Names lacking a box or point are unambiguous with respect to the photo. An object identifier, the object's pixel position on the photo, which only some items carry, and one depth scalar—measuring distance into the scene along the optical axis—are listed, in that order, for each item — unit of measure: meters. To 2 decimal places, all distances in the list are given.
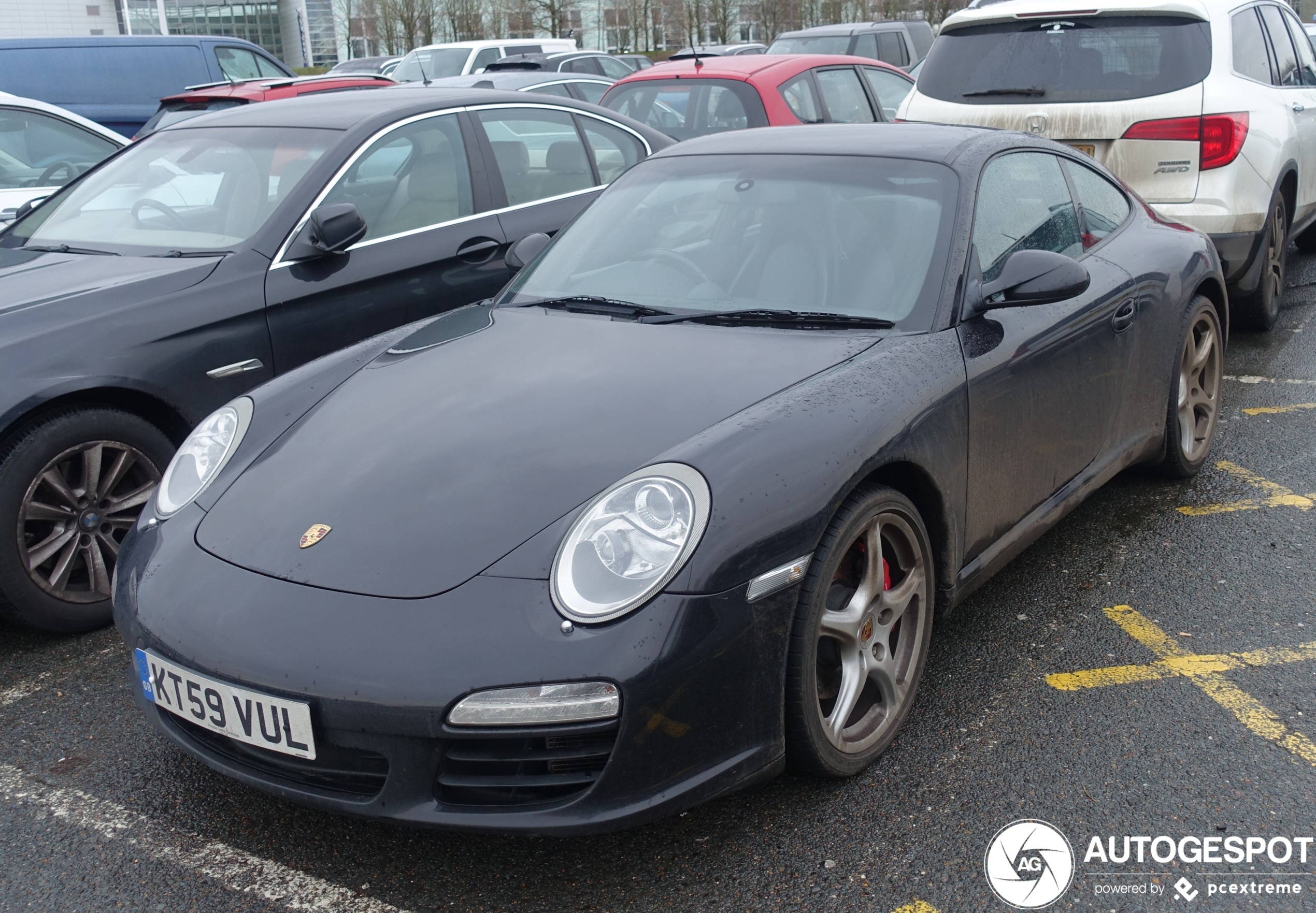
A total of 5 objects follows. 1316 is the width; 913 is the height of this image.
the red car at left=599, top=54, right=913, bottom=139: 8.06
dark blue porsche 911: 2.24
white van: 17.41
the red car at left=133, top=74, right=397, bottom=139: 8.40
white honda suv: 5.68
